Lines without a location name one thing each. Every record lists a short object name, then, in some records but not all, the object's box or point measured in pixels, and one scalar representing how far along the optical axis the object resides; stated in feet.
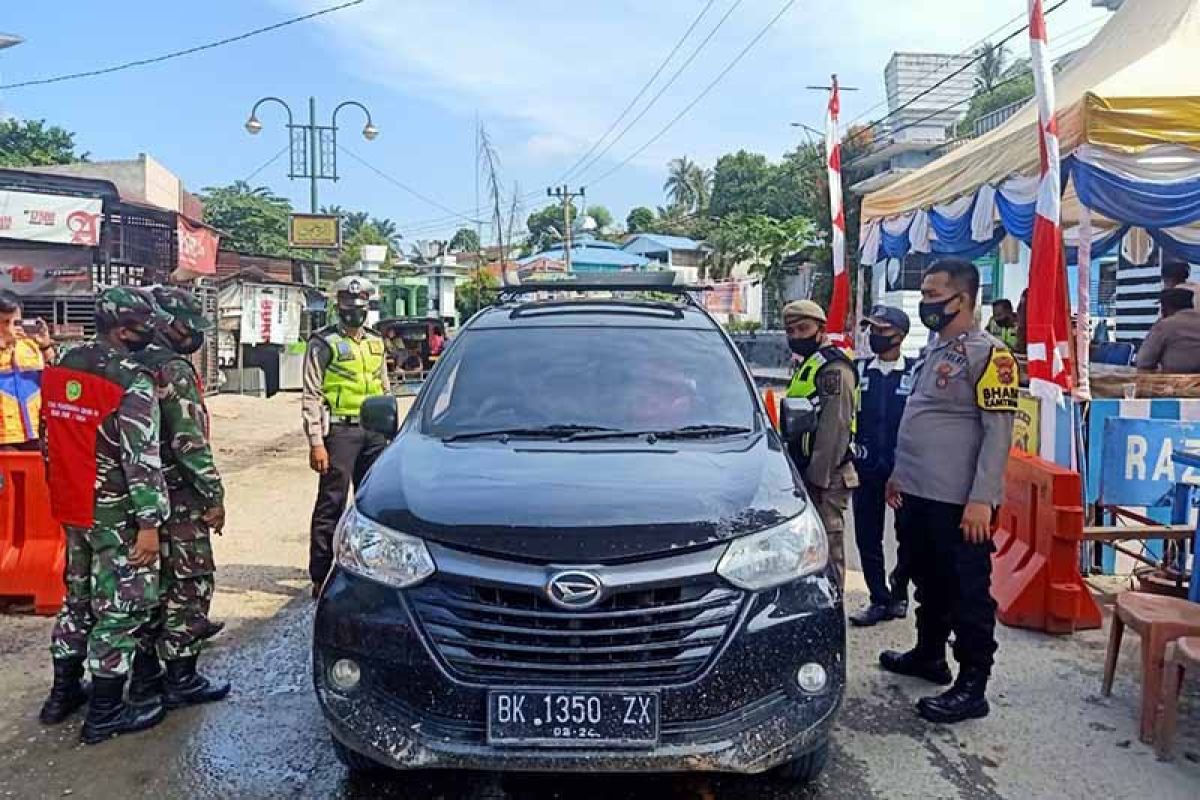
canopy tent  22.31
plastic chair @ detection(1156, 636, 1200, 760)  12.28
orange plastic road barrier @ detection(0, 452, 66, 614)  18.06
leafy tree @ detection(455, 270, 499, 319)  117.82
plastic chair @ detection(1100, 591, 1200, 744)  12.67
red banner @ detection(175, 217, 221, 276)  56.80
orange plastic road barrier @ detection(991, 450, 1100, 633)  17.21
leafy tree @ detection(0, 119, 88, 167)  145.38
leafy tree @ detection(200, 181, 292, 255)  174.81
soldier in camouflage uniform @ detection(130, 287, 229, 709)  13.52
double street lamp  85.92
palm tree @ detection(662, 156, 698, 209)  276.62
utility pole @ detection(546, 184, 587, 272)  134.18
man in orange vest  22.34
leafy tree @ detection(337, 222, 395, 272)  151.96
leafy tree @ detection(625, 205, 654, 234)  240.12
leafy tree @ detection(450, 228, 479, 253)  258.98
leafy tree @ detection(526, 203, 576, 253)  194.44
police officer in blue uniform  17.79
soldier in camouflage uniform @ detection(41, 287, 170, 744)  12.45
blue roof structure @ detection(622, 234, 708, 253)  179.01
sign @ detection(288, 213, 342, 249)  88.53
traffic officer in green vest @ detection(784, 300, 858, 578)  16.03
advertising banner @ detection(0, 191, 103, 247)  47.14
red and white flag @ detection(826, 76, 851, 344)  34.63
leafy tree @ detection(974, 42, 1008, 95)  209.20
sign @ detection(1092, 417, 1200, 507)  21.21
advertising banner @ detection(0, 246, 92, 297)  49.75
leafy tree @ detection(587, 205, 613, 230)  241.55
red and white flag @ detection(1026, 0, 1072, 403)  20.52
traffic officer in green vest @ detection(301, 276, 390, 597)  18.42
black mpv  9.42
